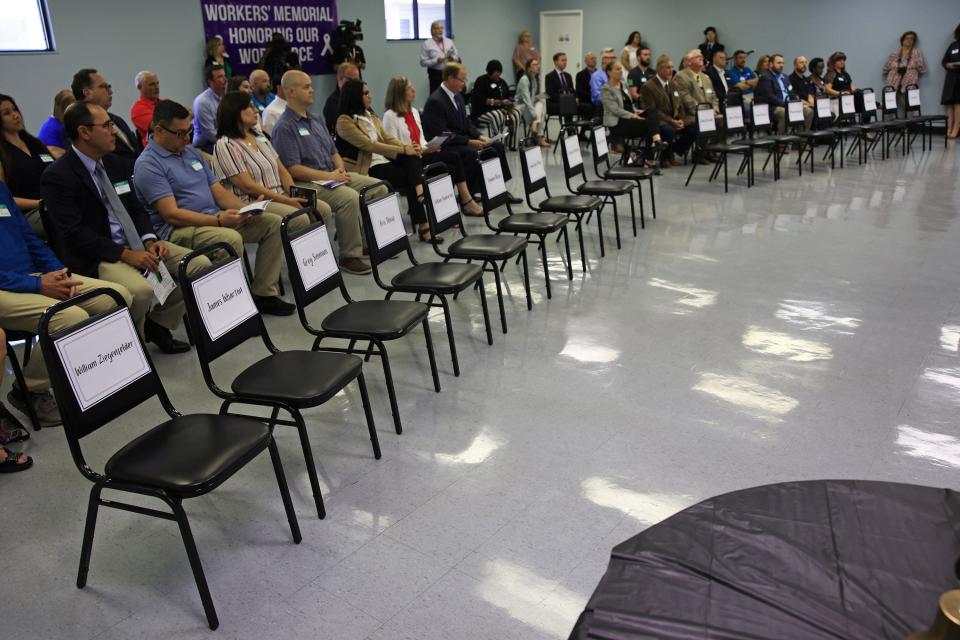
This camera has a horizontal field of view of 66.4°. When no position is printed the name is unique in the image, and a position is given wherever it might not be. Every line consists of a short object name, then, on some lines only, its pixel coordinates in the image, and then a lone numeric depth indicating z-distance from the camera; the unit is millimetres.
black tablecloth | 1249
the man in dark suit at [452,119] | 6660
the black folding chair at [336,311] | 3043
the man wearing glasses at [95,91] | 4789
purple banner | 8445
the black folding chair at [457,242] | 4102
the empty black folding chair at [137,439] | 2020
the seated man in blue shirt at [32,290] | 3086
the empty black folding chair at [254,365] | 2506
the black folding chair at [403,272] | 3592
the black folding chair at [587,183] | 5598
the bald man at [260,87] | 6746
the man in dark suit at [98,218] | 3342
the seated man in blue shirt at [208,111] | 6113
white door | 14203
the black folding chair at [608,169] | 6090
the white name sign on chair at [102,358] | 2080
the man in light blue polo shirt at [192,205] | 3920
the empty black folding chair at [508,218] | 4652
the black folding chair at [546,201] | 5066
